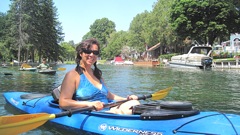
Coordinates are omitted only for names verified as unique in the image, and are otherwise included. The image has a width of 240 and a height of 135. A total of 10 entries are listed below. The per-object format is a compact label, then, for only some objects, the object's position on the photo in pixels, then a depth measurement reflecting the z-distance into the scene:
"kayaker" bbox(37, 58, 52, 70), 18.67
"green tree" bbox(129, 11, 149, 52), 53.21
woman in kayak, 3.80
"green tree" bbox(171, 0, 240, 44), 31.86
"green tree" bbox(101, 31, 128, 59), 69.81
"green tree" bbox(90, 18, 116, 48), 95.45
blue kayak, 3.21
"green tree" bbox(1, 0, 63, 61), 41.32
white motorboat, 27.47
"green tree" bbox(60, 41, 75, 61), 94.92
